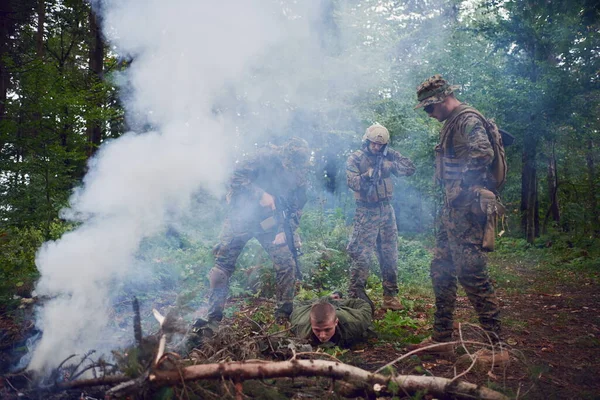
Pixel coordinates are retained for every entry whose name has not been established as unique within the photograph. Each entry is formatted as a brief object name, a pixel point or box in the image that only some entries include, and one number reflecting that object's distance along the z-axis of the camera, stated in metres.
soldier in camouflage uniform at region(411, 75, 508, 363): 3.71
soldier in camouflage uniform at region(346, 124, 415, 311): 6.00
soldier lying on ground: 4.05
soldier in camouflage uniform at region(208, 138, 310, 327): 4.59
